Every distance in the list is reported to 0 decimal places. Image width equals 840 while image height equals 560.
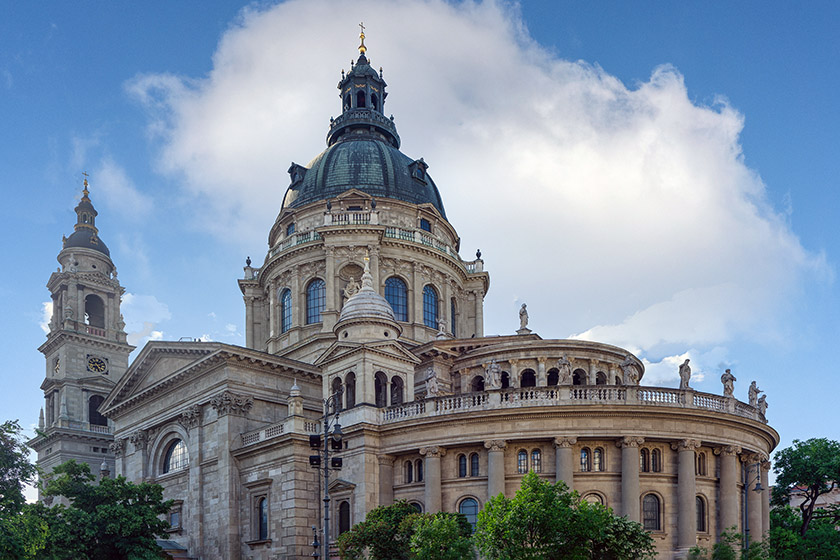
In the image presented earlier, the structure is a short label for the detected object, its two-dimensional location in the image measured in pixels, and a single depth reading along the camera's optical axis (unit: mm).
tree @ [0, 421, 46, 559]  33875
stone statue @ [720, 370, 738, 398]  44469
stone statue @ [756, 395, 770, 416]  47188
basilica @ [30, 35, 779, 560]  41469
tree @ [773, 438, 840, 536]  60000
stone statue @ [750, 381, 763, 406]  46838
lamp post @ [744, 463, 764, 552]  42344
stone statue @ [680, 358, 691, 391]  42869
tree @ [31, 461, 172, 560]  41031
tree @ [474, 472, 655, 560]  30219
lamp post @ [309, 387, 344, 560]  31125
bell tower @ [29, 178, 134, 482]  79438
